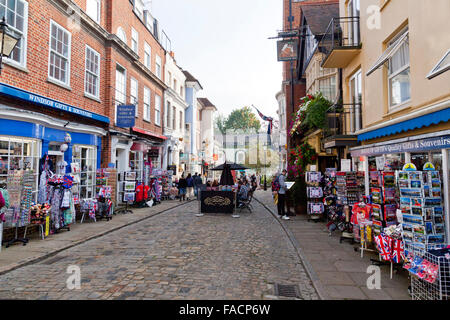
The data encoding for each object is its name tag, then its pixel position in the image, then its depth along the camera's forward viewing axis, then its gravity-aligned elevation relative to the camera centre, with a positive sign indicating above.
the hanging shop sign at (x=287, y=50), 15.55 +6.98
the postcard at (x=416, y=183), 4.39 -0.16
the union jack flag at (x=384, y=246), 4.84 -1.30
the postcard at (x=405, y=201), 4.51 -0.46
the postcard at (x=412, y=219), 4.32 -0.74
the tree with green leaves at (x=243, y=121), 65.69 +12.47
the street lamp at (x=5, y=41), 5.53 +2.77
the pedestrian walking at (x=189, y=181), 19.40 -0.62
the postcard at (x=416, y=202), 4.36 -0.46
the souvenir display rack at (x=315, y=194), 10.47 -0.80
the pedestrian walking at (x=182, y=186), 18.15 -0.86
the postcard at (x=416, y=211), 4.35 -0.61
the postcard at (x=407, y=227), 4.41 -0.88
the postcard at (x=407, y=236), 4.39 -1.01
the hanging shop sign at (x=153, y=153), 17.30 +1.25
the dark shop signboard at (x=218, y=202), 12.59 -1.33
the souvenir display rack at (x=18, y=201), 6.91 -0.72
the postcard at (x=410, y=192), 4.38 -0.32
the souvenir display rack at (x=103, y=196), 10.66 -0.91
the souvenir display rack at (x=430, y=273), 3.47 -1.32
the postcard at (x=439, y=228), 4.34 -0.87
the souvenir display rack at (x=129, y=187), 12.85 -0.67
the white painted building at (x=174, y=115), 21.40 +4.97
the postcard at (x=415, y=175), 4.39 -0.03
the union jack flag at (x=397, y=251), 4.65 -1.32
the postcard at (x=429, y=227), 4.28 -0.84
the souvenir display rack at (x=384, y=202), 5.63 -0.60
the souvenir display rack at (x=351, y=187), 7.72 -0.40
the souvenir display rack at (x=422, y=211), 4.29 -0.60
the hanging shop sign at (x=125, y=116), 13.16 +2.74
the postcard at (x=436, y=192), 4.41 -0.31
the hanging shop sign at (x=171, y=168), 20.63 +0.37
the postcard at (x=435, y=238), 4.29 -1.02
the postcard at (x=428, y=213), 4.32 -0.63
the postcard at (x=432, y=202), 4.36 -0.46
